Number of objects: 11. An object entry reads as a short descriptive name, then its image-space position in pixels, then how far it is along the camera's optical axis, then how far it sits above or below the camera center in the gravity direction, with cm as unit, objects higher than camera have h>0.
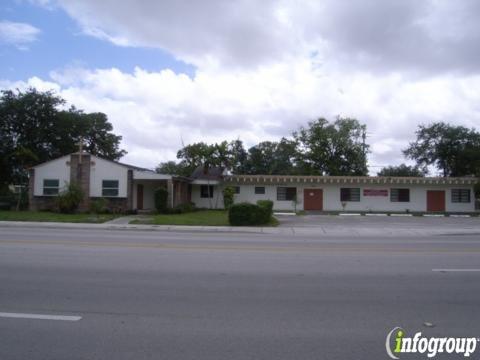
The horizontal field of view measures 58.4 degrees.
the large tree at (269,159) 6738 +635
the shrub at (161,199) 2872 -22
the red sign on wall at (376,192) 3694 +58
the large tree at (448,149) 4647 +583
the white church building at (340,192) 3662 +51
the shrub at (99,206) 2795 -73
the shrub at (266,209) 2241 -62
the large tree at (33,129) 3903 +621
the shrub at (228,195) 3478 +13
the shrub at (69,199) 2772 -29
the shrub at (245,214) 2197 -87
